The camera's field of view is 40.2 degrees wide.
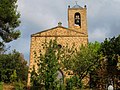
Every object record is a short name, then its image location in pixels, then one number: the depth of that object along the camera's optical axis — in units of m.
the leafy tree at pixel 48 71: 10.95
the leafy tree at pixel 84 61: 17.52
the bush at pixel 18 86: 15.86
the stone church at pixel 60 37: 20.75
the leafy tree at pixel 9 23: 14.18
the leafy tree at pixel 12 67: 20.93
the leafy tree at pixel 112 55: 18.12
